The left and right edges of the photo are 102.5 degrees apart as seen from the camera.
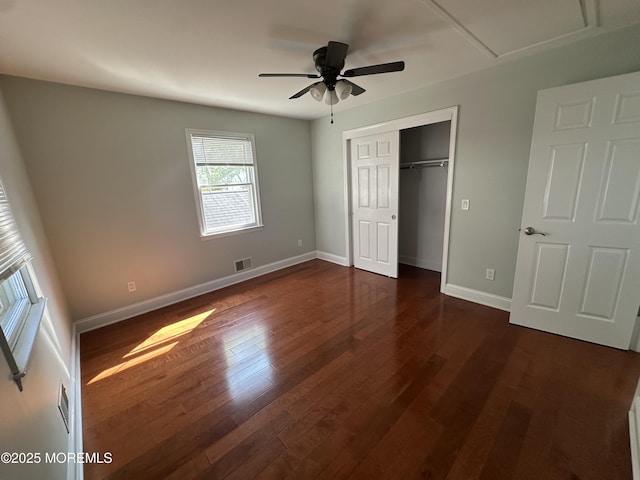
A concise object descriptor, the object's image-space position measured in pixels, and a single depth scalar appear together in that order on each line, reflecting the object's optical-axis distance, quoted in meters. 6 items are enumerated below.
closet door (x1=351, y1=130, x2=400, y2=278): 3.53
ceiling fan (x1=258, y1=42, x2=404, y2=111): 1.80
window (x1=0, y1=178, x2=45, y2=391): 1.04
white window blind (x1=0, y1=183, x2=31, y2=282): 1.22
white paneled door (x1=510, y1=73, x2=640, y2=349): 1.93
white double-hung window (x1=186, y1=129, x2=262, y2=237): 3.36
